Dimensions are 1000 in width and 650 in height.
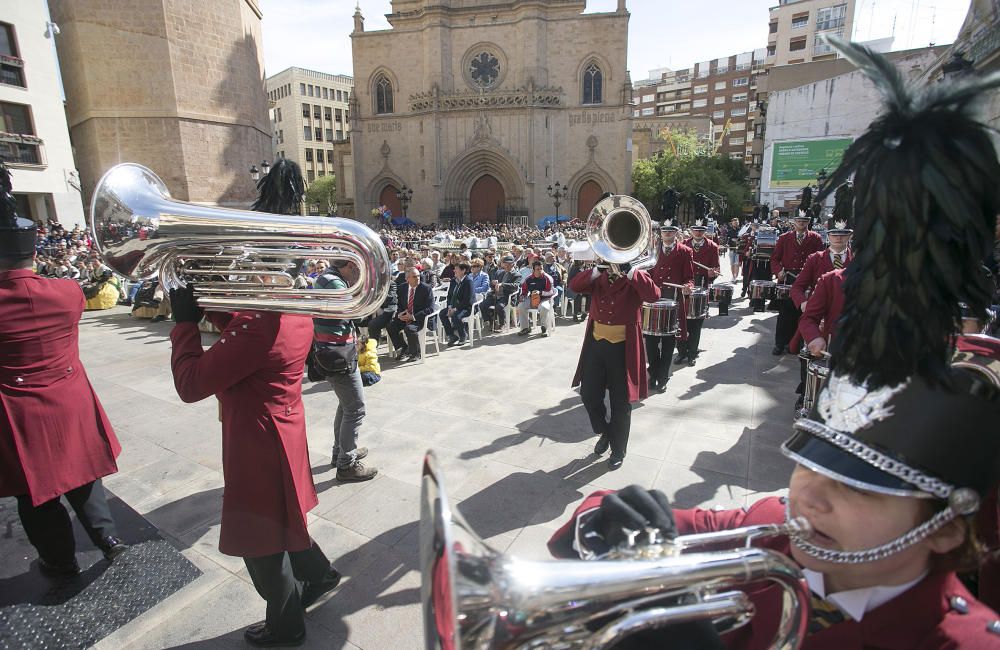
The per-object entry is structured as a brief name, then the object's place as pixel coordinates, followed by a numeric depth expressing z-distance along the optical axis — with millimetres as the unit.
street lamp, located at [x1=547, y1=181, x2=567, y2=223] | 33072
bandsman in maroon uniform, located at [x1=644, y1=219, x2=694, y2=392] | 6113
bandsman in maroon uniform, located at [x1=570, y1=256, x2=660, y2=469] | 4152
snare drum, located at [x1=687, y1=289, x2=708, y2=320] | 6938
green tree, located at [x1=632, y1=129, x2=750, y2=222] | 36781
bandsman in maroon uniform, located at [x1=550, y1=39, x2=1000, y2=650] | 993
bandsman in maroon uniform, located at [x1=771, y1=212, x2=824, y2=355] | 7488
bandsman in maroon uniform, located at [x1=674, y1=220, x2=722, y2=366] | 7176
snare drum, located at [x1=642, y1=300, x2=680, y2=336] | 5977
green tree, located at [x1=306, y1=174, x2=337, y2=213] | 58281
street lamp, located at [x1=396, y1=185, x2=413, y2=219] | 33062
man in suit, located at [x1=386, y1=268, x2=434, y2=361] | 7555
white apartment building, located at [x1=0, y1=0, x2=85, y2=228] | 20391
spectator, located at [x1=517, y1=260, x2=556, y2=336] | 9031
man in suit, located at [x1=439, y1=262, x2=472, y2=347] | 8523
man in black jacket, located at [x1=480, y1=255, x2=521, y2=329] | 9727
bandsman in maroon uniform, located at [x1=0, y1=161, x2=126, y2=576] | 2639
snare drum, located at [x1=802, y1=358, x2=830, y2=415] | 3367
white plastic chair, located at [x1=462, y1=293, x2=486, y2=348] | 8727
